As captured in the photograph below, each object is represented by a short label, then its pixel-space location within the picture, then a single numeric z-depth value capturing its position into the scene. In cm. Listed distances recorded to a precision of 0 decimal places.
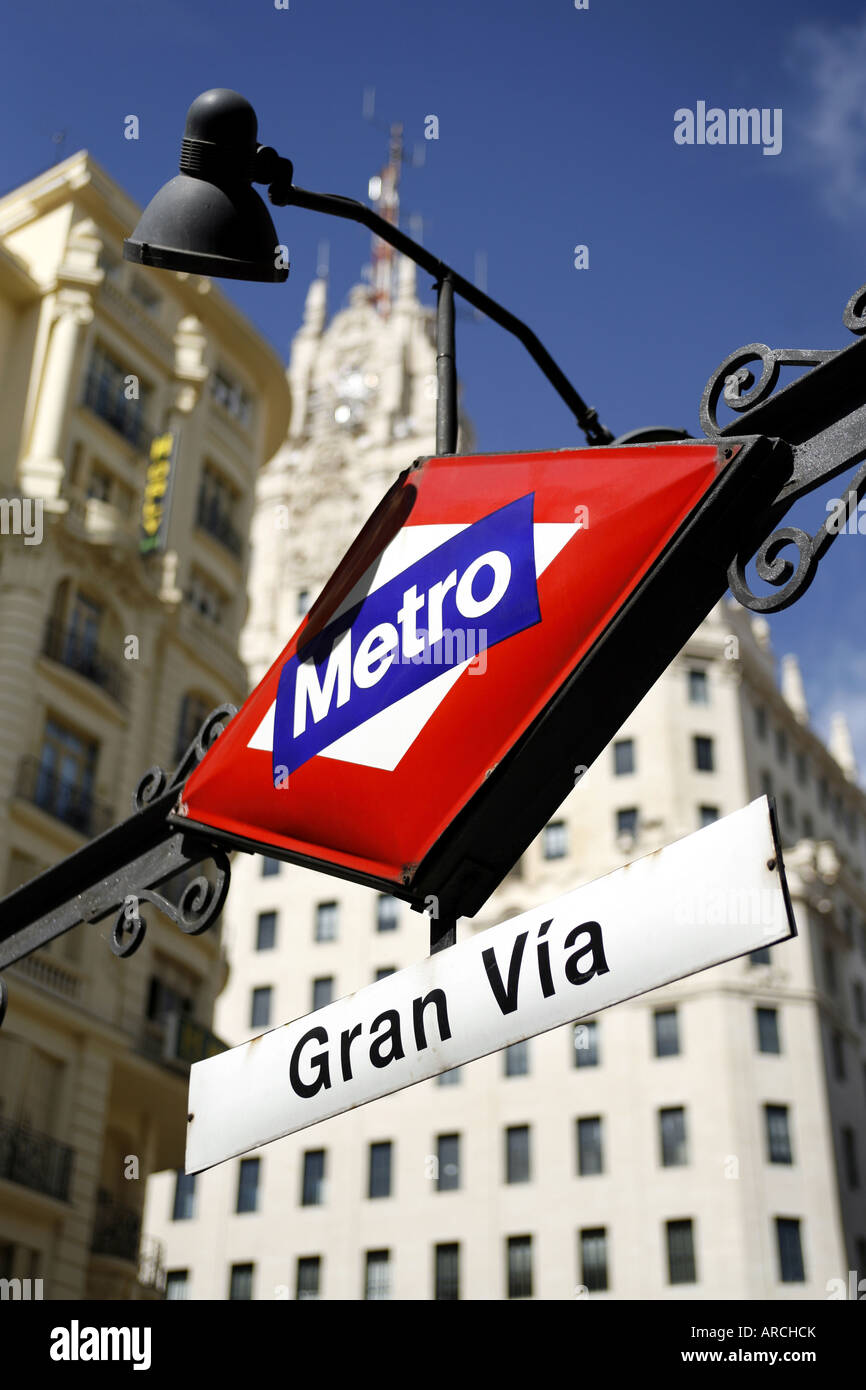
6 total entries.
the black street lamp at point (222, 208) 495
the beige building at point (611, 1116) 4509
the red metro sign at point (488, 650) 383
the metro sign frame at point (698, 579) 374
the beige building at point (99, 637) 2447
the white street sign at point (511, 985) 320
